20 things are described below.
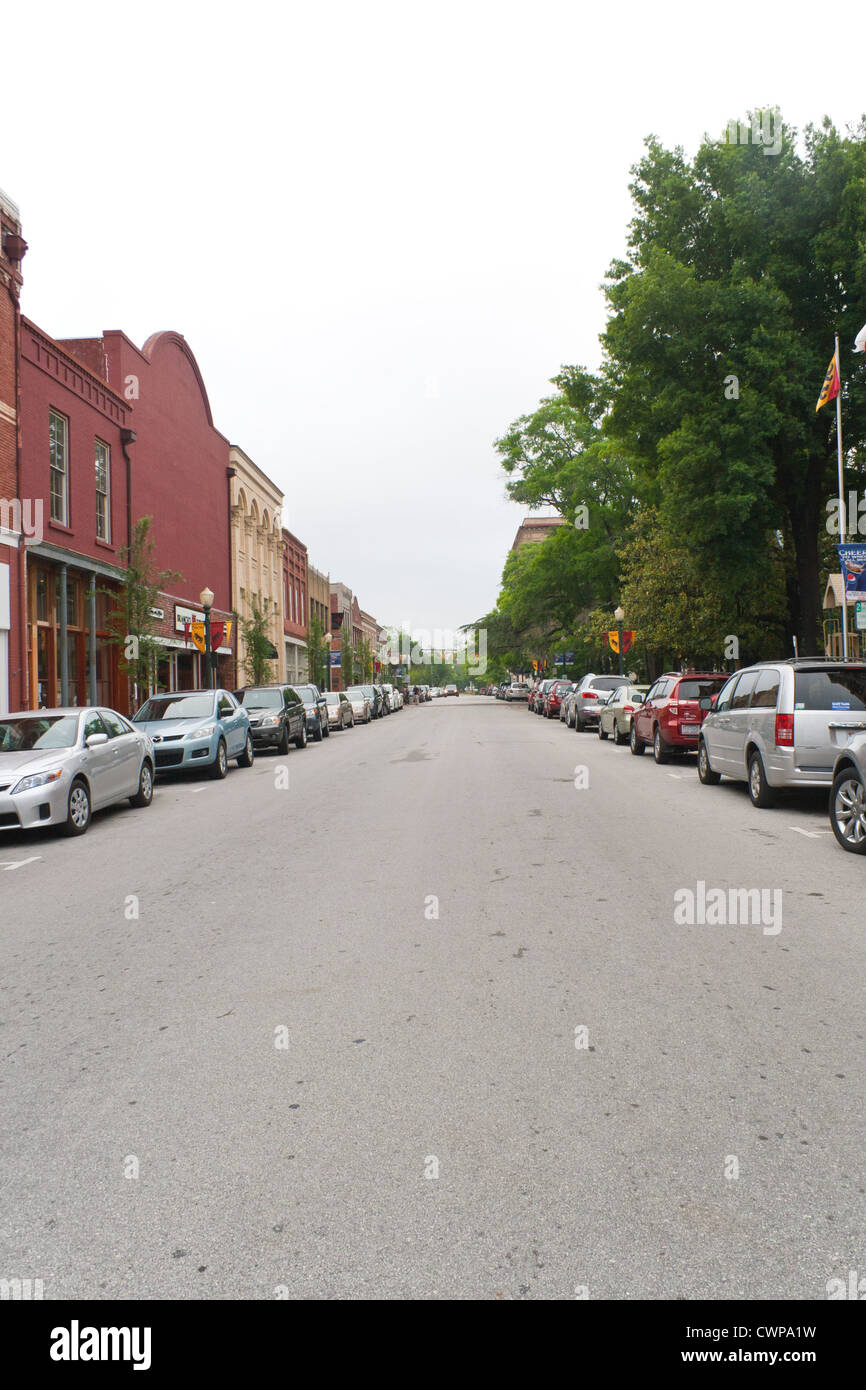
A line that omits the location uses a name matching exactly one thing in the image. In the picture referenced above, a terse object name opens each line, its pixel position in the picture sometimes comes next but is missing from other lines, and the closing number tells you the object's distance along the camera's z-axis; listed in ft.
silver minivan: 37.55
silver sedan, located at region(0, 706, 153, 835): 35.83
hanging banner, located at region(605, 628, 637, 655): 120.47
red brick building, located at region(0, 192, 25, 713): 69.87
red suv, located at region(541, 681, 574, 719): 141.26
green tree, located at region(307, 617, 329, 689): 208.95
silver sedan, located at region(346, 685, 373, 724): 144.27
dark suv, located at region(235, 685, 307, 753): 78.89
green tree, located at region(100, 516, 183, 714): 80.94
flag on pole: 65.92
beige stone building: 149.07
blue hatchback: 57.47
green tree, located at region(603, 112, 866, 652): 72.13
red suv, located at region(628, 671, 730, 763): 59.36
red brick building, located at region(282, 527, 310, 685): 193.67
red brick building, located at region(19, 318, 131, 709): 75.41
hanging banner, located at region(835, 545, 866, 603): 53.11
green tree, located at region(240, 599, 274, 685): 134.51
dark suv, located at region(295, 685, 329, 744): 97.19
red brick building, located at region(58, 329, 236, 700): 99.86
